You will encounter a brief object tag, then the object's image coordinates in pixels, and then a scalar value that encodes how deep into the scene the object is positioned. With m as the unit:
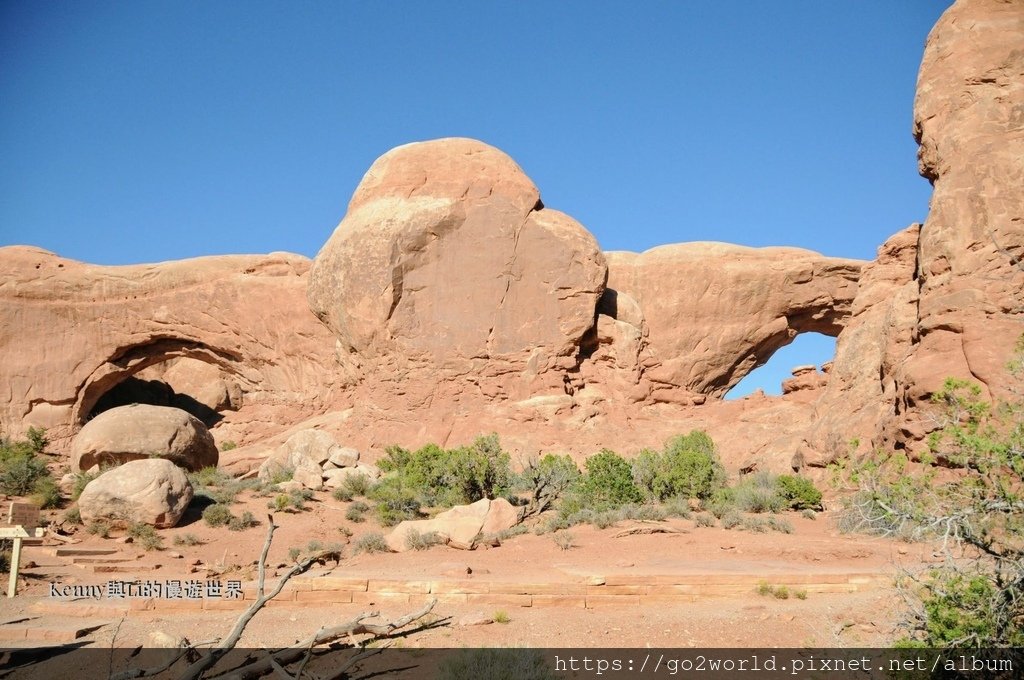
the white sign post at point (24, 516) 13.48
